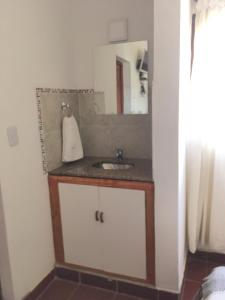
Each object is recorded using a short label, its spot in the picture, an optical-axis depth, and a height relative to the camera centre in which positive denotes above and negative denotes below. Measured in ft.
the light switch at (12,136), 5.42 -0.69
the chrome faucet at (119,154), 7.53 -1.55
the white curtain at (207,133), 6.16 -0.93
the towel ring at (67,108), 7.15 -0.26
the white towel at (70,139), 7.00 -1.04
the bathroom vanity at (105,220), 5.93 -2.76
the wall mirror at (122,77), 7.03 +0.50
